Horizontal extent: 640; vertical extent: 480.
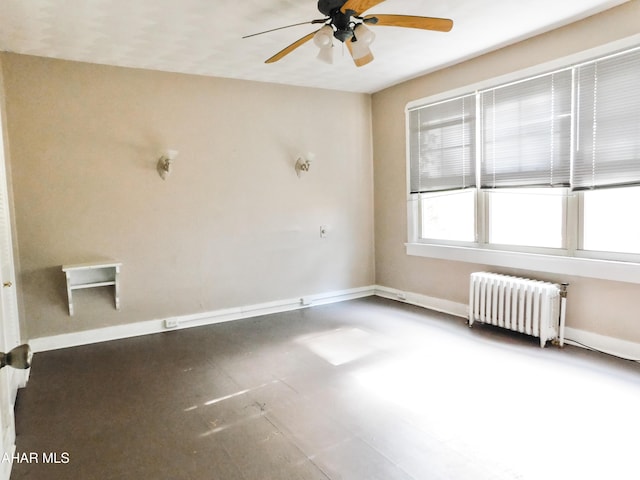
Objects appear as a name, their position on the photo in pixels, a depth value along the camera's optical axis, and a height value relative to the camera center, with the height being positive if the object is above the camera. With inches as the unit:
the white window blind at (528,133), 141.0 +25.5
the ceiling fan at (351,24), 101.3 +47.1
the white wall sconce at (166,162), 164.9 +21.4
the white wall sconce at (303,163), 200.4 +22.8
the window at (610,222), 128.0 -8.3
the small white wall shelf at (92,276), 149.4 -23.3
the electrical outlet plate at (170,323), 172.6 -47.0
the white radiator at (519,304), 143.0 -39.1
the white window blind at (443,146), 174.1 +26.8
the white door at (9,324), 72.1 -25.6
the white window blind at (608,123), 123.4 +23.8
